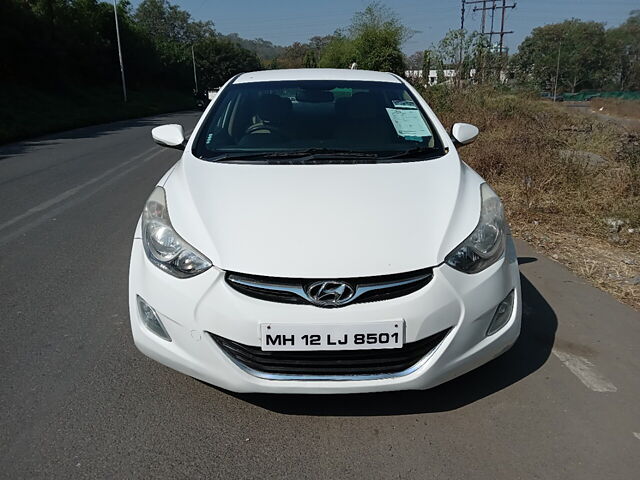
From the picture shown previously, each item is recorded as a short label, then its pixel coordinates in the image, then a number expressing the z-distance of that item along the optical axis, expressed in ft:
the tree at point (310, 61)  220.64
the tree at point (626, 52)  257.34
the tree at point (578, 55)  264.11
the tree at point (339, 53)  113.42
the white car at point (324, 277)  7.14
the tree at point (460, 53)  52.38
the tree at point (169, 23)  342.81
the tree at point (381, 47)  86.74
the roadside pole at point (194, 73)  201.98
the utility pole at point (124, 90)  112.27
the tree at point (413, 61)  89.48
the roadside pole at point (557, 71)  219.86
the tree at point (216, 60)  236.43
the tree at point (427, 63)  55.06
